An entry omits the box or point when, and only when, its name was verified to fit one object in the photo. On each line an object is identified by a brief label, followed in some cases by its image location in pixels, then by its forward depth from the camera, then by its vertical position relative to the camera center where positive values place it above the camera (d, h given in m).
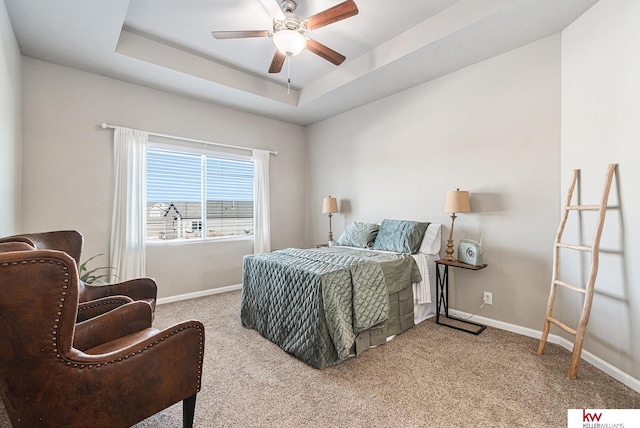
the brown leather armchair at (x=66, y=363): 0.93 -0.60
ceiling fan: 2.05 +1.41
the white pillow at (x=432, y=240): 3.14 -0.32
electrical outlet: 2.91 -0.88
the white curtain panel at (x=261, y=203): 4.46 +0.12
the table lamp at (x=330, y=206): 4.30 +0.07
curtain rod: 3.24 +0.95
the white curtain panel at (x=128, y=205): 3.29 +0.07
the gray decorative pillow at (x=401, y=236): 3.08 -0.28
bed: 2.16 -0.71
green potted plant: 3.10 -0.69
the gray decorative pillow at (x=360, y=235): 3.54 -0.31
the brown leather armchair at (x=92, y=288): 1.76 -0.57
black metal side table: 2.79 -0.88
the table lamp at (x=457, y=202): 2.86 +0.09
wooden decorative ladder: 1.95 -0.46
